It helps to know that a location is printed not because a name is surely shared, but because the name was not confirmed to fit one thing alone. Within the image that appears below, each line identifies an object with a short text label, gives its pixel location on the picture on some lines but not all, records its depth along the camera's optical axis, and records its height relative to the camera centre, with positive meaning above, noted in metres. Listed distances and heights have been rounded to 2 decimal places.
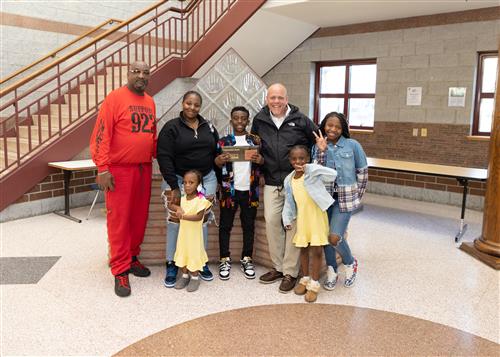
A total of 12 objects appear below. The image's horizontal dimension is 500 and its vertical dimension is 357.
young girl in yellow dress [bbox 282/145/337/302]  2.81 -0.54
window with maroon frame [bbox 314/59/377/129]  7.01 +0.68
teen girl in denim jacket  2.87 -0.25
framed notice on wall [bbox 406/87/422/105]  6.22 +0.53
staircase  4.90 +0.44
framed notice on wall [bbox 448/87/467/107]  5.80 +0.51
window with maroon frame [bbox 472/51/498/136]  5.73 +0.55
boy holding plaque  3.00 -0.43
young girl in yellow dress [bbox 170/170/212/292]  2.94 -0.73
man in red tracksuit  2.86 -0.23
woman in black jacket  2.93 -0.18
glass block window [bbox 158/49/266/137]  3.38 +0.28
